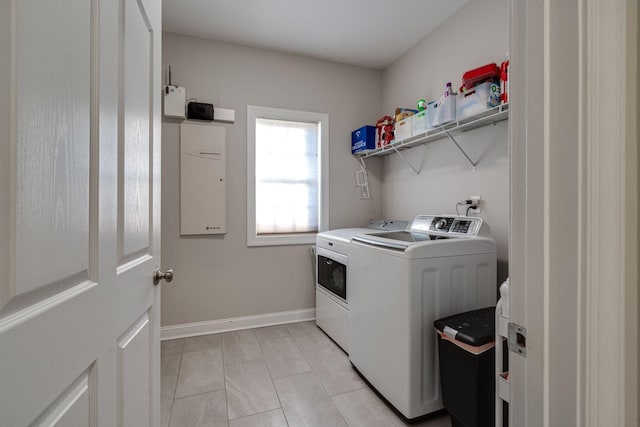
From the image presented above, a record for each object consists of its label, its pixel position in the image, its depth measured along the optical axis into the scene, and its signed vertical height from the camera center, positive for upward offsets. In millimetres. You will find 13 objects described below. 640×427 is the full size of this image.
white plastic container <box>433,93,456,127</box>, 1945 +709
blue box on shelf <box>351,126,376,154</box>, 2887 +759
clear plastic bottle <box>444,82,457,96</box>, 1970 +840
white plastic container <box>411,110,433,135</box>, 2196 +718
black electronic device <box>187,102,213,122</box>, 2537 +908
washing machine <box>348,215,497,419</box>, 1529 -499
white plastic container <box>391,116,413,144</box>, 2400 +725
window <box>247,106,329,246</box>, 2818 +386
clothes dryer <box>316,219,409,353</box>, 2312 -578
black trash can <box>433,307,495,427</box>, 1289 -731
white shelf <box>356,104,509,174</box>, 1742 +620
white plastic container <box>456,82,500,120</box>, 1715 +723
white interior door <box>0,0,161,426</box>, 395 +0
